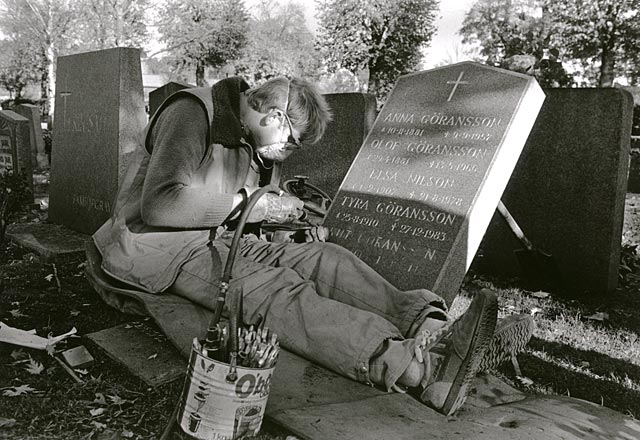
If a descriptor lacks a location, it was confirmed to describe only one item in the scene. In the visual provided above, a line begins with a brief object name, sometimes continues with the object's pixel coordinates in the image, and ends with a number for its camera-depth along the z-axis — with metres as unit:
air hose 2.18
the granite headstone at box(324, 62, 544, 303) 4.05
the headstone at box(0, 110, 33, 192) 7.98
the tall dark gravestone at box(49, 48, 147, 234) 5.92
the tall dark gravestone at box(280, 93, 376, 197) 7.08
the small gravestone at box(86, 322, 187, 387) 2.96
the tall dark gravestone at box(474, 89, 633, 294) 5.21
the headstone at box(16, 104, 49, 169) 13.42
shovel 5.46
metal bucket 2.16
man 2.66
